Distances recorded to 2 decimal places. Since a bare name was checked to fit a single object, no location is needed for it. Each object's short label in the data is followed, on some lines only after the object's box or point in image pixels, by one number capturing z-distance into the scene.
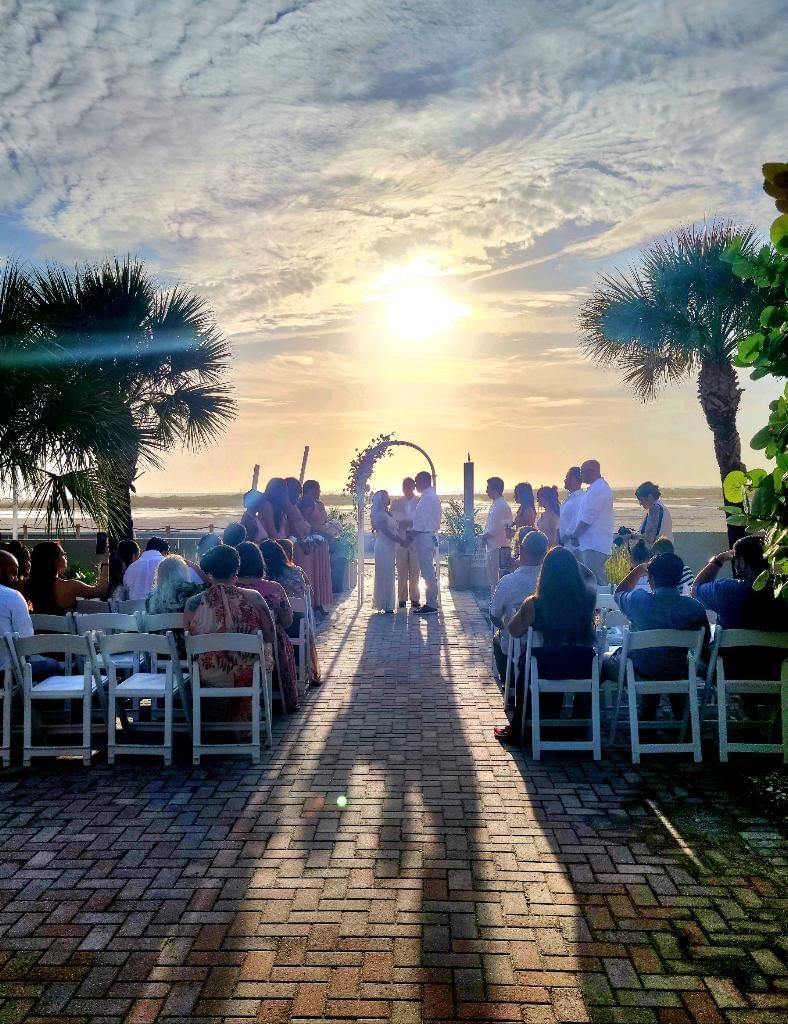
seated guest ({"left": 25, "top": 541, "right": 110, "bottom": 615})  7.31
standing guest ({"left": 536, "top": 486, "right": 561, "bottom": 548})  11.69
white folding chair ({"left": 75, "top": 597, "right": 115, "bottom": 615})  7.72
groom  13.11
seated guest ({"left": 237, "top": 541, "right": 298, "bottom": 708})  6.87
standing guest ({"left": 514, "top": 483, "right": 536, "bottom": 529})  11.93
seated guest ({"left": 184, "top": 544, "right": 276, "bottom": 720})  6.00
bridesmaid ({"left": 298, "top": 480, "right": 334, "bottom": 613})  13.19
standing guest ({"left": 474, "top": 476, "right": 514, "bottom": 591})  12.82
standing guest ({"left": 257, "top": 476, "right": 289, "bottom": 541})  10.95
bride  13.16
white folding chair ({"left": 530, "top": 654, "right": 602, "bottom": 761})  5.76
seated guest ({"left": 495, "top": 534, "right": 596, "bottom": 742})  5.92
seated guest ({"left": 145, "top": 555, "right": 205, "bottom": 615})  6.54
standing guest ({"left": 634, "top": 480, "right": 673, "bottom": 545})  8.99
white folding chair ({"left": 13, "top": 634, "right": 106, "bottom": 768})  5.71
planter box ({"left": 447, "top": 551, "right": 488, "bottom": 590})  16.64
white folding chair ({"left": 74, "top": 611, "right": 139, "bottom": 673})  6.54
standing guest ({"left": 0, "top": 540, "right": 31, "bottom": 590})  8.00
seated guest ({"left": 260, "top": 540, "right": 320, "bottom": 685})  8.25
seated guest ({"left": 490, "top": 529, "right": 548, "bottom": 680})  6.99
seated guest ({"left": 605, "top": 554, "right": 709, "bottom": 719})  5.95
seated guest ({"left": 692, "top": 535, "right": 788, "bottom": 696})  5.97
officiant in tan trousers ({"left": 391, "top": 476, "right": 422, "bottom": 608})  13.47
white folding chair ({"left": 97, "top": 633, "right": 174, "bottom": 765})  5.73
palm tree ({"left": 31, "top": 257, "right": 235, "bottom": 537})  11.27
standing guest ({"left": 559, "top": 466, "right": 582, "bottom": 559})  10.50
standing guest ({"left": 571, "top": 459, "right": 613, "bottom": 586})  10.06
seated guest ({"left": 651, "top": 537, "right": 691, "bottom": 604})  7.29
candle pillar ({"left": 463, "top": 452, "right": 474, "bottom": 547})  17.14
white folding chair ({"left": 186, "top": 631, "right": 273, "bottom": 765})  5.68
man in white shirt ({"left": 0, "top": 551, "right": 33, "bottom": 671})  5.84
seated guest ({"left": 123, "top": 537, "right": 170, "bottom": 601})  8.23
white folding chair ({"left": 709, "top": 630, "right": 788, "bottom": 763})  5.62
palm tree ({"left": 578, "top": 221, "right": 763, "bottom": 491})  13.66
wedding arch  16.64
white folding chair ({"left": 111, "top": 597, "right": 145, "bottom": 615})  7.54
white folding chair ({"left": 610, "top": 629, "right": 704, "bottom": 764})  5.66
